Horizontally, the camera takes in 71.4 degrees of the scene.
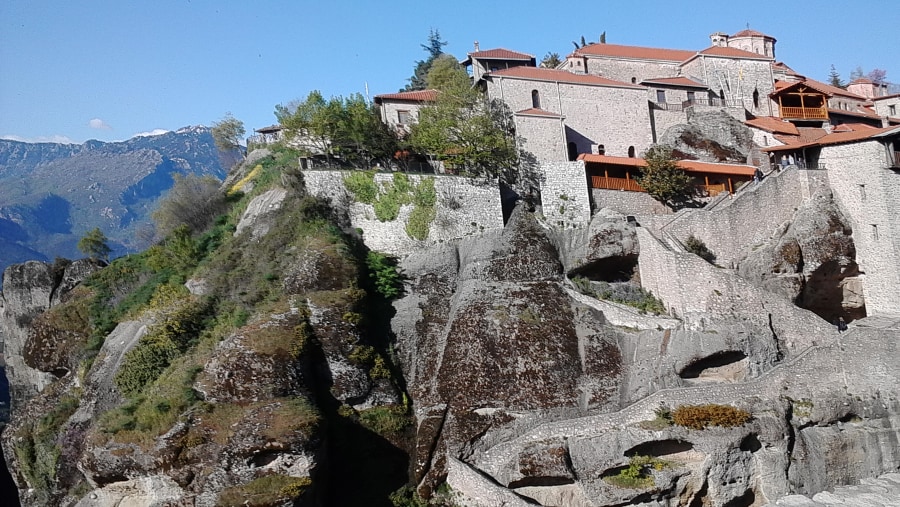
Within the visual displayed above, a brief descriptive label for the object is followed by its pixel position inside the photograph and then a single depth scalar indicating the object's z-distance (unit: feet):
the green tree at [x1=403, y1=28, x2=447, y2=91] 195.14
